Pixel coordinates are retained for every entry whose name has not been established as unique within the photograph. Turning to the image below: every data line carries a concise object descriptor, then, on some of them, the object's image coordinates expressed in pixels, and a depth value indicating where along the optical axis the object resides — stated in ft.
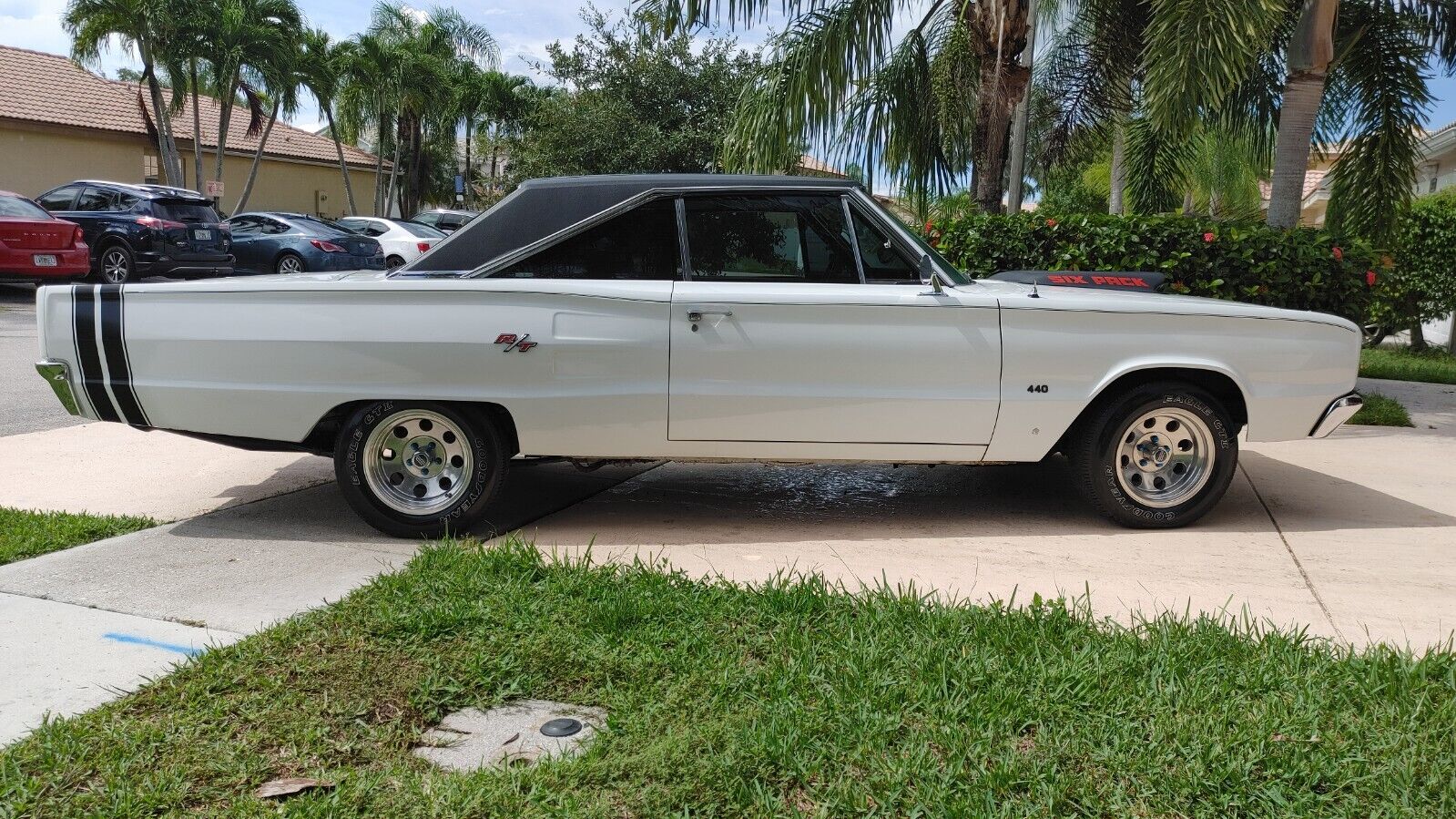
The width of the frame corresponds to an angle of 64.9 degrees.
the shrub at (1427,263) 51.80
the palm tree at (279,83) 97.81
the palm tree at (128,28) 84.12
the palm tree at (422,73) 125.39
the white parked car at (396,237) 71.87
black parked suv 56.95
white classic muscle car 16.46
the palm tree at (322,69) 110.32
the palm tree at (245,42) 92.12
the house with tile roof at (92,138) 89.66
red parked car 50.47
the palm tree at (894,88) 32.58
